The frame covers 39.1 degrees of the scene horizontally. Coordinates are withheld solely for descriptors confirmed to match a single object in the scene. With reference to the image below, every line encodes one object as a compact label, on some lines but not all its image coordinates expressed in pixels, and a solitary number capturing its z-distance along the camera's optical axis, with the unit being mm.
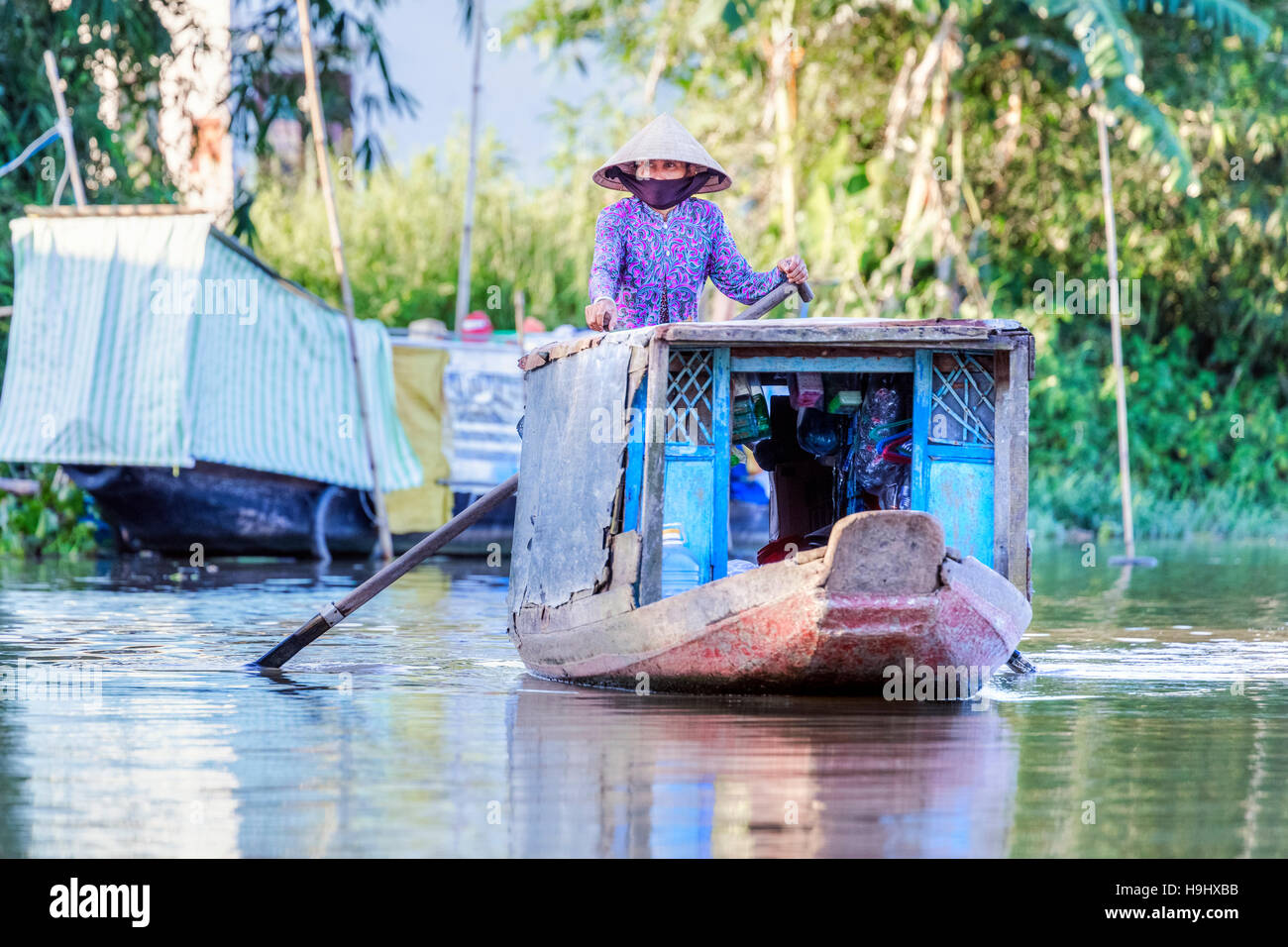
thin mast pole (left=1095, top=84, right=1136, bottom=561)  11781
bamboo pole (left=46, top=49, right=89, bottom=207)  11672
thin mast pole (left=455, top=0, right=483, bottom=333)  13695
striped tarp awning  11422
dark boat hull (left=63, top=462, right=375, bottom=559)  11984
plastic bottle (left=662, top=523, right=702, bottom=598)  5630
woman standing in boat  6355
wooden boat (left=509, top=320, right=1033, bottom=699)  5125
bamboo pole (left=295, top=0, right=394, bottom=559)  11706
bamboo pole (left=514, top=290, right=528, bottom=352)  13242
